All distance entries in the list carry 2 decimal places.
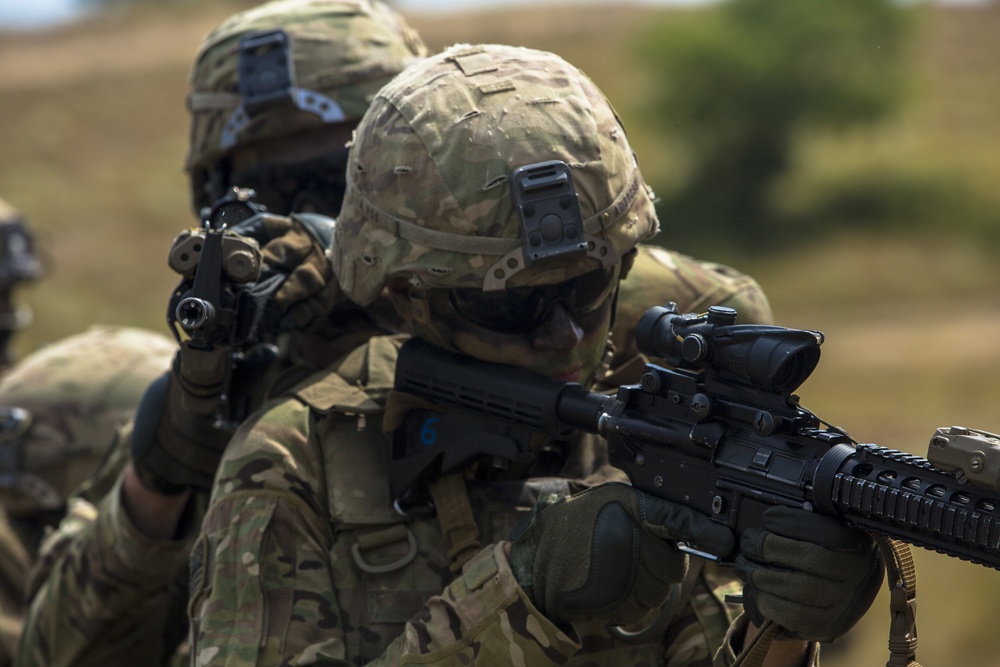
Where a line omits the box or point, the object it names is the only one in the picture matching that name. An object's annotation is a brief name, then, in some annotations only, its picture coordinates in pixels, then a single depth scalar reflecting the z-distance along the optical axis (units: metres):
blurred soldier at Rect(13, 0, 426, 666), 9.82
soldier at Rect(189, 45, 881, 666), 7.36
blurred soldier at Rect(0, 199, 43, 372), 17.47
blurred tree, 81.87
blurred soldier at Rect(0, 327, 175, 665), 13.58
